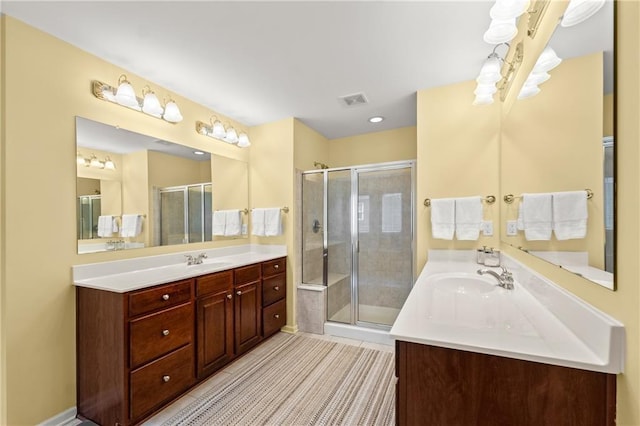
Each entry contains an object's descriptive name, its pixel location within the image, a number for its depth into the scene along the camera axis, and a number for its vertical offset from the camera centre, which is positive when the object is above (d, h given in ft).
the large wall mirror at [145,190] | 6.15 +0.60
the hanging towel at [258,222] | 10.05 -0.43
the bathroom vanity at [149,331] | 5.14 -2.66
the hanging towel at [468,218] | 6.91 -0.16
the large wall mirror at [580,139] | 2.48 +0.88
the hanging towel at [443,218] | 7.17 -0.17
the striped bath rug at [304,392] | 5.52 -4.26
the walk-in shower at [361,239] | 9.18 -1.00
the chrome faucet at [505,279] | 4.80 -1.22
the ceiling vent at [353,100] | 8.34 +3.57
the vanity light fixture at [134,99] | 6.26 +2.75
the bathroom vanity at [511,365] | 2.39 -1.49
